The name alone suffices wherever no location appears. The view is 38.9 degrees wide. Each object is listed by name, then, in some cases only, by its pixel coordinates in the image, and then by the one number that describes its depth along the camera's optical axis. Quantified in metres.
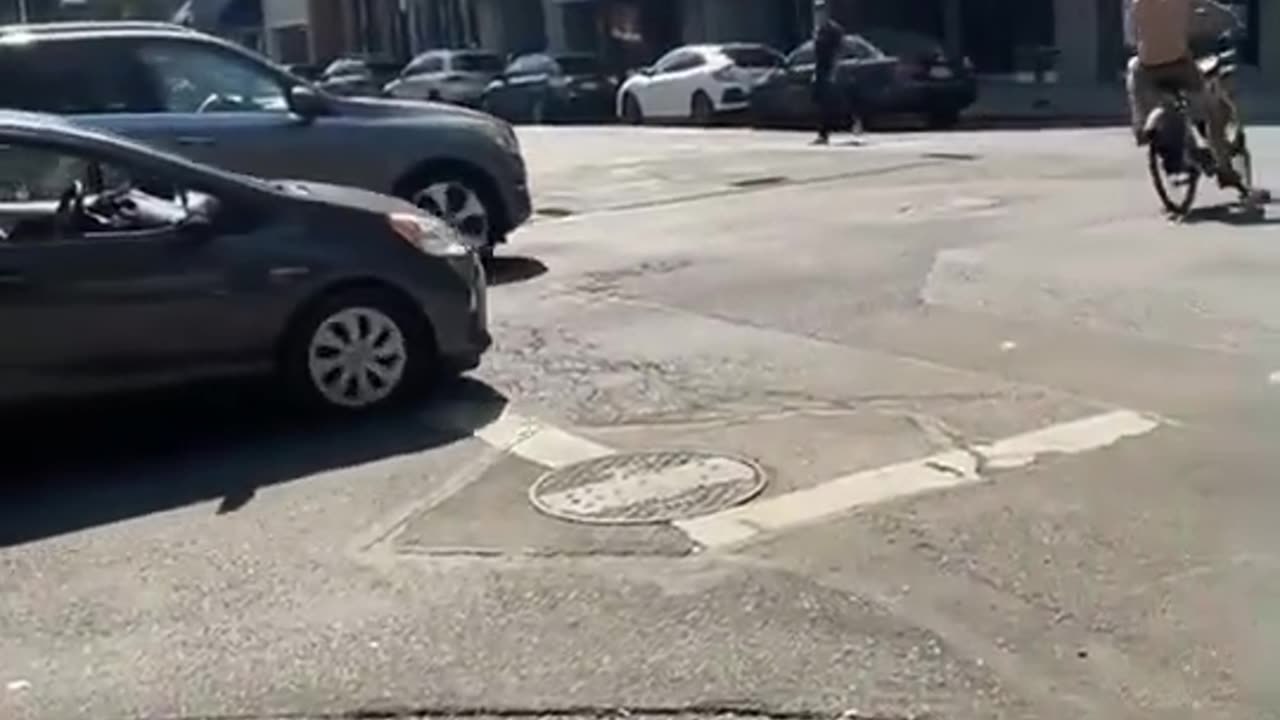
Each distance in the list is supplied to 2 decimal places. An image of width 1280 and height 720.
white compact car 30.81
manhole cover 6.30
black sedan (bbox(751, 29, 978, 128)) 26.16
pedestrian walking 23.50
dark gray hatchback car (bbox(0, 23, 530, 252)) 11.73
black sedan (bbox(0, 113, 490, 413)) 7.32
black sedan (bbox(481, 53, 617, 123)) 37.69
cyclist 12.43
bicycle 12.34
